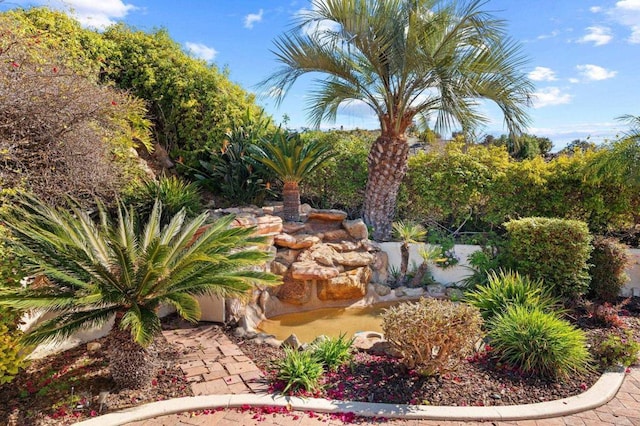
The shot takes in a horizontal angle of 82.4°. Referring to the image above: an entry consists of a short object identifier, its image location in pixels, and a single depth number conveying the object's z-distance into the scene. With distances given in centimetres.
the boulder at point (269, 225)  664
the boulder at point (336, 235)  782
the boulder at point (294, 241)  698
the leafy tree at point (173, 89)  948
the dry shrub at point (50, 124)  458
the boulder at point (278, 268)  674
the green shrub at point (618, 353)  425
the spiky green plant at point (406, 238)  776
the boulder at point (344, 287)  689
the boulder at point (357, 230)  798
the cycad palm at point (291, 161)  758
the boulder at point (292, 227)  745
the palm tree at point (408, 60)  697
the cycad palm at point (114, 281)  337
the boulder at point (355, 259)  723
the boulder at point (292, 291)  674
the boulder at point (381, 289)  736
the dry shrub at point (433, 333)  366
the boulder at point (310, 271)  666
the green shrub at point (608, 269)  618
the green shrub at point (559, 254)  596
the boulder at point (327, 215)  807
